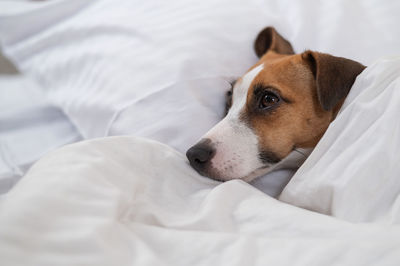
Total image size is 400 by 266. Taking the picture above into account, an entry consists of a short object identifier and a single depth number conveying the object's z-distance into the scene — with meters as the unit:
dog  0.52
